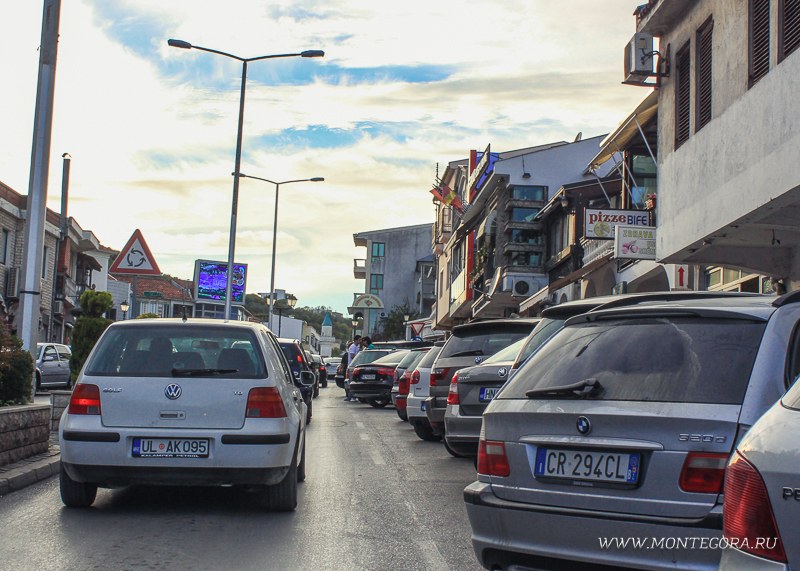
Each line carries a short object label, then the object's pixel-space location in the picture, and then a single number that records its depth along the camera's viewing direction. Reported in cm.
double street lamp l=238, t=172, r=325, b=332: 4824
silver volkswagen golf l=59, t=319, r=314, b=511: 682
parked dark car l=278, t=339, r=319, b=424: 1886
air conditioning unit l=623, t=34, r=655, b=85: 1694
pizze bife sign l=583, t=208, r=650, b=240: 1991
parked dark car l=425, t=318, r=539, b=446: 1069
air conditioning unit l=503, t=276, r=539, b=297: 3481
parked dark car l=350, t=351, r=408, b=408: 2312
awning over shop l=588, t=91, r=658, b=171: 1914
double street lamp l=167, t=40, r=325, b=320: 2931
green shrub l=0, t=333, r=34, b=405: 992
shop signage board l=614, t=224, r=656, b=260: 1847
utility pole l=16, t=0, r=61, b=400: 1102
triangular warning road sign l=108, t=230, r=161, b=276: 1340
